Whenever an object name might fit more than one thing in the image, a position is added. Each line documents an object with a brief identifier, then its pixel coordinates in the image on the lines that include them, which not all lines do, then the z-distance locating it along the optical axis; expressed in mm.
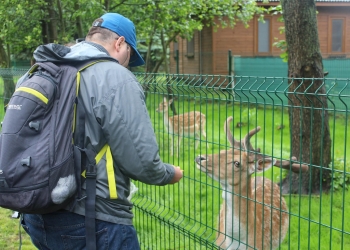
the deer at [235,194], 4262
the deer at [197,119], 9023
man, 2619
